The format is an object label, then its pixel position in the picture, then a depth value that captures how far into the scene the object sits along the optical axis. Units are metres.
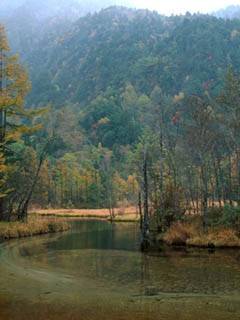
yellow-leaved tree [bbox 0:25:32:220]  41.41
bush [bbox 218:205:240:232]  31.21
